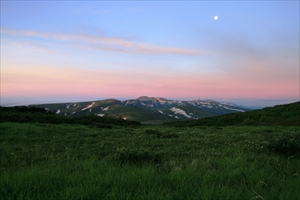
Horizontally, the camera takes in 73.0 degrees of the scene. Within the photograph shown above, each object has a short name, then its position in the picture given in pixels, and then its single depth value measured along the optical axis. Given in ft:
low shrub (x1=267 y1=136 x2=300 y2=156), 26.36
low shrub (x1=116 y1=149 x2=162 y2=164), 23.58
